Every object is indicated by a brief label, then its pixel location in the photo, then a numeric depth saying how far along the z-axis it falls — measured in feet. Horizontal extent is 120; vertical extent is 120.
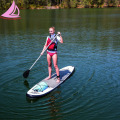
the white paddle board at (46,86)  25.70
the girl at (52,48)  27.73
